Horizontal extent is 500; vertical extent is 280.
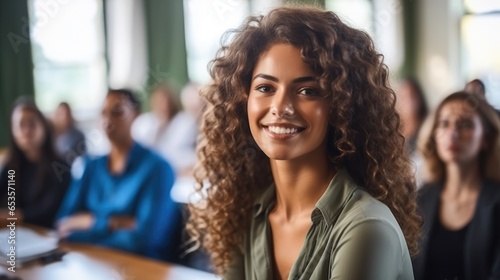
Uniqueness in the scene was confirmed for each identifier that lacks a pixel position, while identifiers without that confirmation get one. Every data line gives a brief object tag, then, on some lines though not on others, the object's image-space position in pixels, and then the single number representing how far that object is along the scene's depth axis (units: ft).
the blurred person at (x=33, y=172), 7.82
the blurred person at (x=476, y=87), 6.35
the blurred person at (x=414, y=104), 11.35
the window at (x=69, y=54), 9.35
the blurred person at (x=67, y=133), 11.00
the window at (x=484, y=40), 8.64
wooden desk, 5.10
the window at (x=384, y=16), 13.94
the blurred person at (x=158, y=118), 14.53
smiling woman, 3.29
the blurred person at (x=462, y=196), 5.67
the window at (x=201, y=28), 13.33
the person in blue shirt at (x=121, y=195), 6.89
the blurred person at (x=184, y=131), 13.63
